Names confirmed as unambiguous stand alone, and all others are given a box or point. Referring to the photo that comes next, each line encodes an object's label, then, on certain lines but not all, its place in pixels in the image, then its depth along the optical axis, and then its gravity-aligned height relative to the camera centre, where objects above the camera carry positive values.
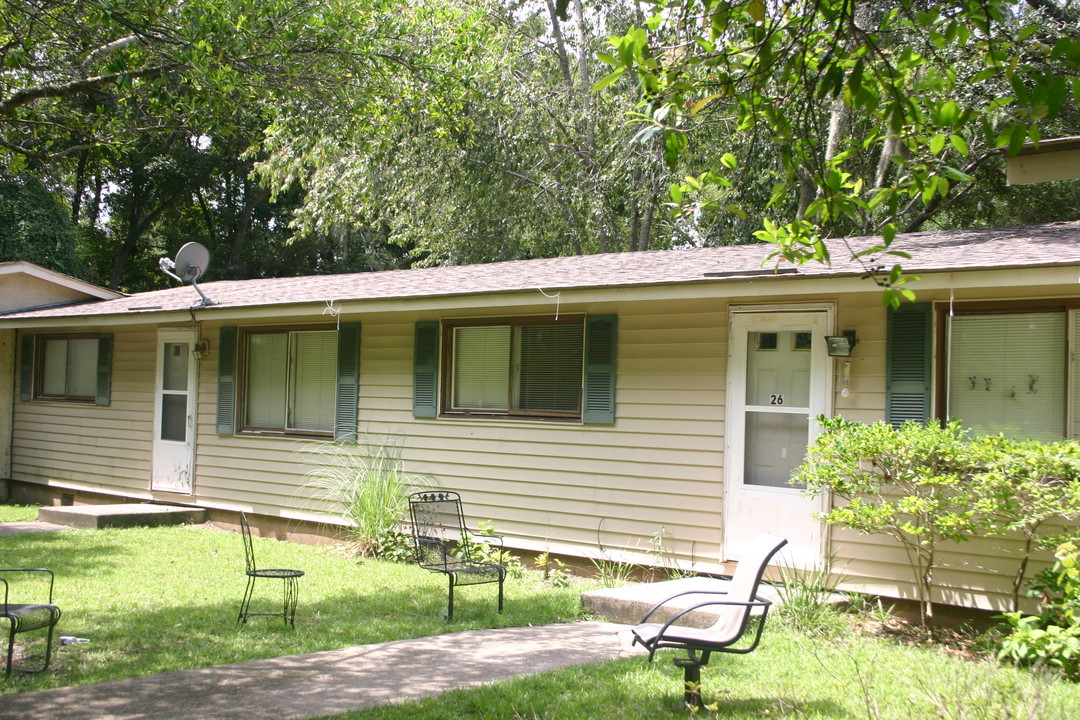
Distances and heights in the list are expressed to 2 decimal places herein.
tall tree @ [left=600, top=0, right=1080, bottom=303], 3.26 +1.26
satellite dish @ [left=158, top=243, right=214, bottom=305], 12.38 +1.60
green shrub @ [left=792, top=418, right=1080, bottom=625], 5.64 -0.57
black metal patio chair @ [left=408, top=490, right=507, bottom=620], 6.88 -1.35
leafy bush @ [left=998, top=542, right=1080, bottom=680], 5.32 -1.41
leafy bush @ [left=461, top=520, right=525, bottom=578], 8.55 -1.61
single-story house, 6.72 +0.08
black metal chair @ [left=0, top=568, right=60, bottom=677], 5.11 -1.45
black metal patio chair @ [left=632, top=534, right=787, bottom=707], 4.58 -1.27
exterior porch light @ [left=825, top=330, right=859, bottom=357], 7.03 +0.42
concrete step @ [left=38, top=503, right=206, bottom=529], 10.97 -1.76
